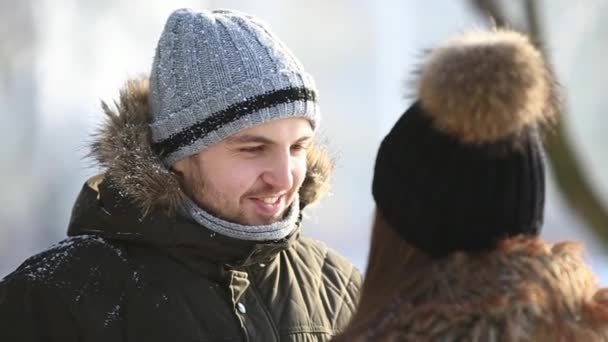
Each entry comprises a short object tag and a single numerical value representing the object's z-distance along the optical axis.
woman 3.11
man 4.28
